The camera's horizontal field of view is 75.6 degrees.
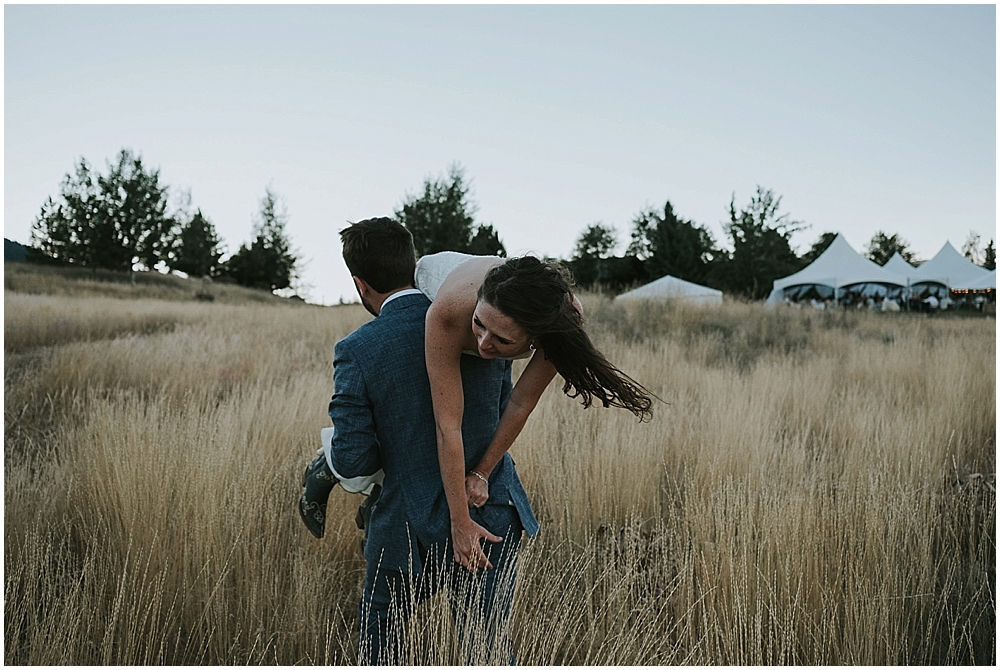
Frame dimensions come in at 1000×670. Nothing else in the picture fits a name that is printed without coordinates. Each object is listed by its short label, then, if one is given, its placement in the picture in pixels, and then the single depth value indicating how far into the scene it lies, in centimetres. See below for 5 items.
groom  171
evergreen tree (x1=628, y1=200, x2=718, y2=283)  4172
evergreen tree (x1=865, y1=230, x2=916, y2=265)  5644
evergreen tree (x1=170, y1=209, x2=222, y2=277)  3662
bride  152
